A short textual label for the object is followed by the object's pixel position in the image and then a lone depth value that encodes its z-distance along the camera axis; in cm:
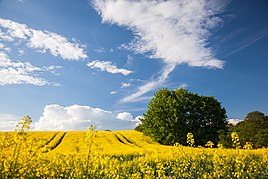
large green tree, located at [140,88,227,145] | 3838
